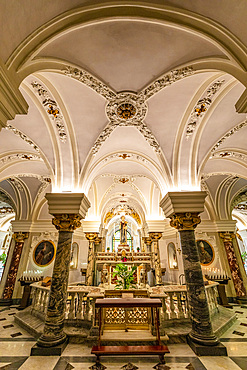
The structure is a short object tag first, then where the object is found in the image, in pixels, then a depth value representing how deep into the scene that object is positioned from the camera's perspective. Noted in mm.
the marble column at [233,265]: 8469
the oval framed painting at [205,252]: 9352
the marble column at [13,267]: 8312
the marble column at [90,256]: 8406
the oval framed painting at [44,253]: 9508
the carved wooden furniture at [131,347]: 3020
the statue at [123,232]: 15920
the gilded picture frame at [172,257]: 10495
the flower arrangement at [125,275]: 5582
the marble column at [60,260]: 3714
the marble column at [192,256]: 3675
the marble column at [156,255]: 8625
